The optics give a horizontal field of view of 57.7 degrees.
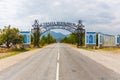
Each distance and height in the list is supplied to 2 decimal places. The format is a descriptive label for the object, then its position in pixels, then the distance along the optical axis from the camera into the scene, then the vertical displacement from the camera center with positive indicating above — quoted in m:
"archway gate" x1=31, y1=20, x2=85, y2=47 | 38.49 +5.40
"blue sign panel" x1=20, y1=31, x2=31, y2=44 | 31.97 +1.22
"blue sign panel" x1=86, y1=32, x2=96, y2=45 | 35.11 +0.85
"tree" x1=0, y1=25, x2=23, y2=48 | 23.27 +0.78
